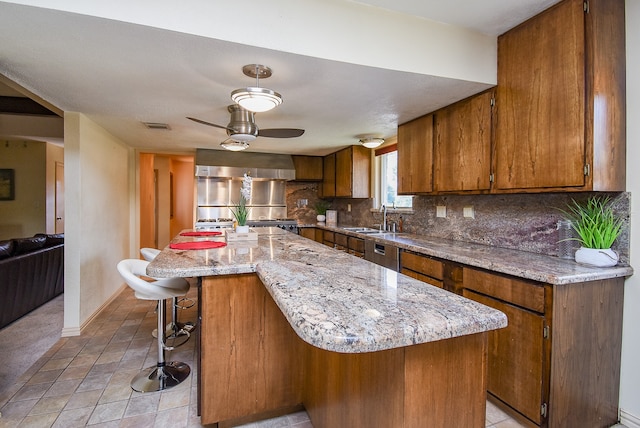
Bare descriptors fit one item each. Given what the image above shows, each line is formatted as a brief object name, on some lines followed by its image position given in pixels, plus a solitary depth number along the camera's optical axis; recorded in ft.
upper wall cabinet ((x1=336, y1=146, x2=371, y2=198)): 14.85
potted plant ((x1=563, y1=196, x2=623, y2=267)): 5.61
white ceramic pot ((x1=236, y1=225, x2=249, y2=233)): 8.45
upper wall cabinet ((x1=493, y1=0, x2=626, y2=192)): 5.43
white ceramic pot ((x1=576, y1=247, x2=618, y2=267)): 5.57
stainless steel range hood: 15.61
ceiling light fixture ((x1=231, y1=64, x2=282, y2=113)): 5.72
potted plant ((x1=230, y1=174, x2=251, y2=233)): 8.17
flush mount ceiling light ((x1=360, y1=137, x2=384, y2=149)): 12.36
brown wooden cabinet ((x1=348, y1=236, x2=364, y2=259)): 11.87
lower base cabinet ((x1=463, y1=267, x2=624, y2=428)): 5.13
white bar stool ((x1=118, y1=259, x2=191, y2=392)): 6.47
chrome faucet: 12.76
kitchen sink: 13.24
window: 13.79
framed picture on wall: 19.17
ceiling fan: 8.56
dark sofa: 9.75
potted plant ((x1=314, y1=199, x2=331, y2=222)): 18.52
